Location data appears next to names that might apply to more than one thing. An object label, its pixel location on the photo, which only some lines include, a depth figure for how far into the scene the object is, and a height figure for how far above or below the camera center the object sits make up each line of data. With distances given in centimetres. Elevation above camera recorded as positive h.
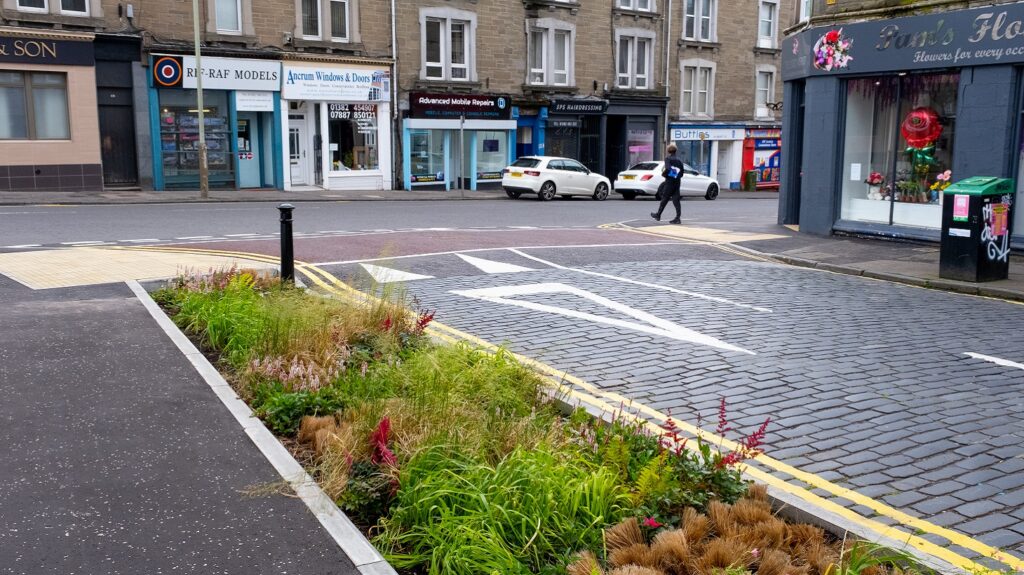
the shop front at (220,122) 2933 +104
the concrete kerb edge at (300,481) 394 -165
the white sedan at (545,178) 3259 -80
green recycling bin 1227 -97
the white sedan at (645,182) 3534 -100
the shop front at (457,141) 3562 +55
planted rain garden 390 -159
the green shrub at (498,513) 394 -162
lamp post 2622 +27
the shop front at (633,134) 4262 +102
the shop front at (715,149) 4497 +37
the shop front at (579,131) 3972 +109
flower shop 1508 +78
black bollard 949 -96
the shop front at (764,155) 4700 +7
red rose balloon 1644 +53
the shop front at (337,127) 3241 +101
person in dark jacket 2189 -45
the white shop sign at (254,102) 3083 +175
